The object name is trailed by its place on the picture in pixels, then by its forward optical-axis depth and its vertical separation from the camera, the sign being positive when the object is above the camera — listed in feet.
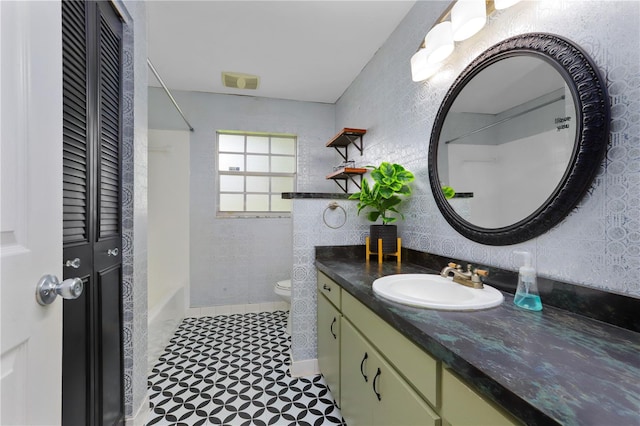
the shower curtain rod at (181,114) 6.83 +3.03
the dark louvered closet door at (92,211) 3.17 -0.06
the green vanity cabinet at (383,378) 2.06 -1.75
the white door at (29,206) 1.57 +0.00
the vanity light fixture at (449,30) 3.81 +2.76
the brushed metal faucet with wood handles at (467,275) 3.58 -0.87
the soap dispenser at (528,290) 2.95 -0.86
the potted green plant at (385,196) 5.39 +0.28
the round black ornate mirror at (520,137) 2.81 +0.94
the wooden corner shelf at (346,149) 8.19 +2.05
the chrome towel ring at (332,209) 6.22 -0.06
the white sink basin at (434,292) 2.89 -1.02
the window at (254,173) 10.46 +1.40
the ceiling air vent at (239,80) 8.64 +4.16
